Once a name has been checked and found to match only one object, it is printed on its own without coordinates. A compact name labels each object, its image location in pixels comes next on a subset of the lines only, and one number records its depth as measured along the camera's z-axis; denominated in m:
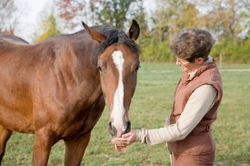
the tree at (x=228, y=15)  37.41
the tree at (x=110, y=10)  32.88
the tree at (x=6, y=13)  32.25
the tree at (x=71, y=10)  33.53
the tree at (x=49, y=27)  40.97
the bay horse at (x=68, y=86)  2.27
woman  2.07
